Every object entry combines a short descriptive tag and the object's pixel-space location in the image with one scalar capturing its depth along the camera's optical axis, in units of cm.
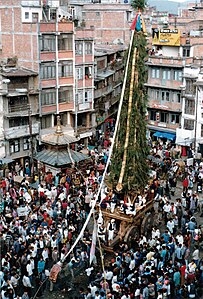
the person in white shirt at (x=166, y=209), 2876
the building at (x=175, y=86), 4638
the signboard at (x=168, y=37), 5131
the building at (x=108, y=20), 7181
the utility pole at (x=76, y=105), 4831
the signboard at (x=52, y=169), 3667
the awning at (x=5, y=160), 3855
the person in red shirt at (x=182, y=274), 2114
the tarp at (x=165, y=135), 4941
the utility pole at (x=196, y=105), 4525
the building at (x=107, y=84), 5409
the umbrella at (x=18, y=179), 3421
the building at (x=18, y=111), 4222
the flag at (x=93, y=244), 2185
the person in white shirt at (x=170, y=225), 2651
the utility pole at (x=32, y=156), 3730
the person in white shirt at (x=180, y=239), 2395
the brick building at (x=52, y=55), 4497
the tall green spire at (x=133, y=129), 2617
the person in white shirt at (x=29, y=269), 2136
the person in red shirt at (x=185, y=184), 3378
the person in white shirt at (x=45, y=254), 2262
